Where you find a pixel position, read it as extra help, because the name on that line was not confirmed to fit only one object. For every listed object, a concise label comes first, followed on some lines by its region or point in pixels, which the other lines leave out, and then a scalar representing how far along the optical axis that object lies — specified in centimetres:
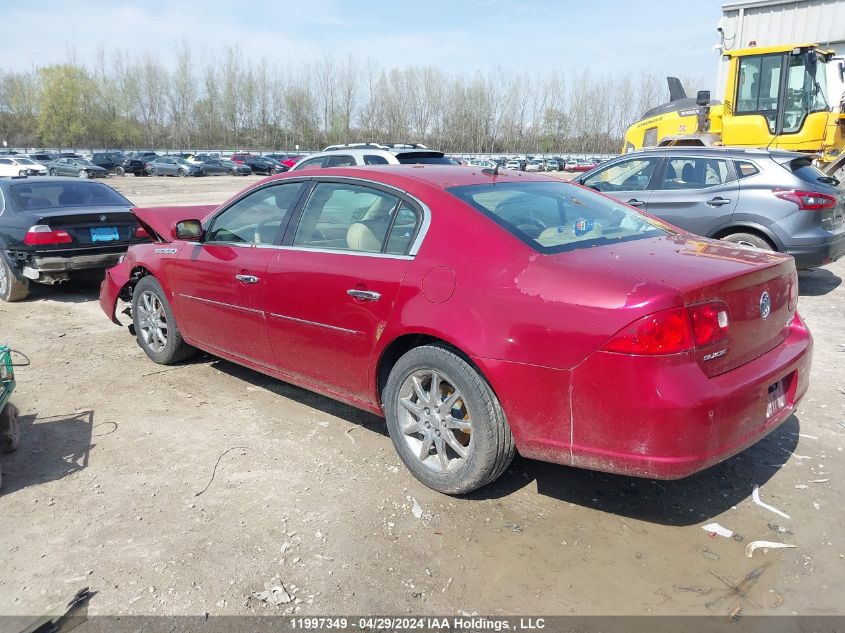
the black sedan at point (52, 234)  730
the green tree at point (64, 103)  7731
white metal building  1981
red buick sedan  263
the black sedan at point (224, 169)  5212
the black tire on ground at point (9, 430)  373
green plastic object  354
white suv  1027
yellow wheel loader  1162
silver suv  720
